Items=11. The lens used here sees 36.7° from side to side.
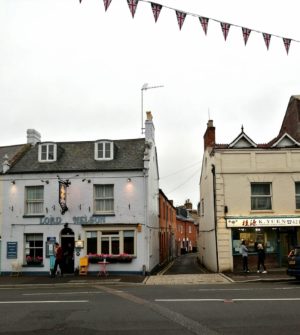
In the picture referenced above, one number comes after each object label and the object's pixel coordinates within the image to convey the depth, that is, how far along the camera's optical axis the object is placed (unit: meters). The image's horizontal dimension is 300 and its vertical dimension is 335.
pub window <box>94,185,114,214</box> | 26.36
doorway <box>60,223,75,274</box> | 26.36
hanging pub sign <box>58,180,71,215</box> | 25.34
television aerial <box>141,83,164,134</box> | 31.66
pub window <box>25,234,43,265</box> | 26.40
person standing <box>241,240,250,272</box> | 23.42
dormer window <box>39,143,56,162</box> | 27.91
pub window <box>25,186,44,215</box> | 26.83
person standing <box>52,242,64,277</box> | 24.38
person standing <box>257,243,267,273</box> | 23.23
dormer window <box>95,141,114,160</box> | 27.41
